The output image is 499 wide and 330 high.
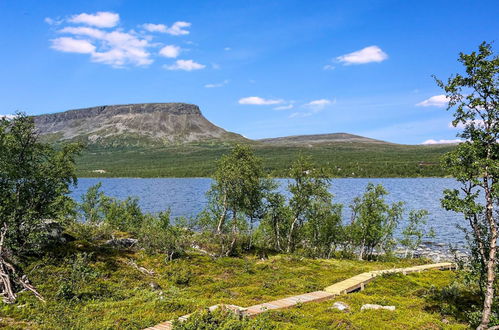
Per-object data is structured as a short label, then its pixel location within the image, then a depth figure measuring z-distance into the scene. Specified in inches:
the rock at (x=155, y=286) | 1073.9
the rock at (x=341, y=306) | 854.9
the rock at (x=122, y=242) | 1433.3
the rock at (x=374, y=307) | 854.5
